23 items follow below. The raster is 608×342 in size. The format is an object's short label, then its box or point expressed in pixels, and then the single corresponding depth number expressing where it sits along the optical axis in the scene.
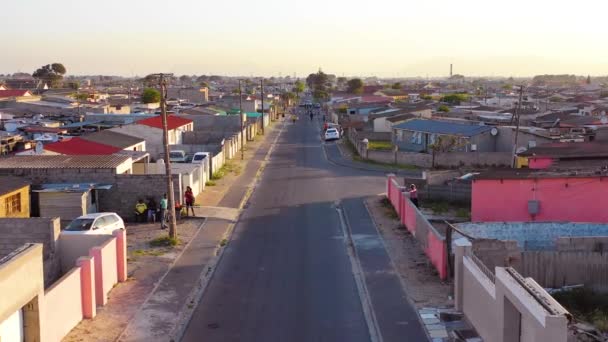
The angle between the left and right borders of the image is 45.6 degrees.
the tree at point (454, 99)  100.44
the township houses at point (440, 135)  43.66
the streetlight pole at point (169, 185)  22.33
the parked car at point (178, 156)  40.17
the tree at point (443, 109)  73.88
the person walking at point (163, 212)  24.91
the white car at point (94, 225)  20.58
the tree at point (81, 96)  97.57
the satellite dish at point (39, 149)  32.65
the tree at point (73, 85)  148.82
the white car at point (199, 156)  38.66
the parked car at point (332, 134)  60.12
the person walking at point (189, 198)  26.72
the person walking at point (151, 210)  25.92
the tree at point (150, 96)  97.38
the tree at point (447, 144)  43.19
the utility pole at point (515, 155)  34.84
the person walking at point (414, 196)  25.84
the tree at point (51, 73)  167.62
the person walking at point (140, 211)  25.83
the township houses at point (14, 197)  23.25
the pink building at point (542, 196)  23.09
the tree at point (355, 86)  151.32
